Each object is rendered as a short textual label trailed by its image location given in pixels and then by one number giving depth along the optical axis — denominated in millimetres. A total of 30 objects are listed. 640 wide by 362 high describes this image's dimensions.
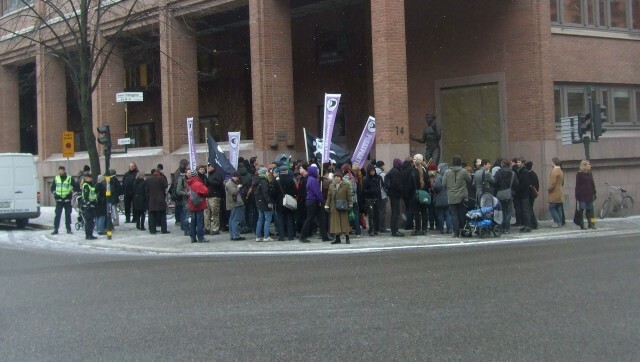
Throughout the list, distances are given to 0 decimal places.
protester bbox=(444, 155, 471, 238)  17969
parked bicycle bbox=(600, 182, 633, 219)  23969
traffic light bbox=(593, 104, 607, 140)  20141
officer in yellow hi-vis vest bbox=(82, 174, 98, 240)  19828
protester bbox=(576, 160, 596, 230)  19812
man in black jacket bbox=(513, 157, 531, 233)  19141
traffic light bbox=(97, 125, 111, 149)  20406
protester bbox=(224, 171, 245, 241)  18125
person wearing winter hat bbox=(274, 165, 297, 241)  17922
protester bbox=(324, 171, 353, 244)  16875
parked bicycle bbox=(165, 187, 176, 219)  25859
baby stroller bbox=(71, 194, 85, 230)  21745
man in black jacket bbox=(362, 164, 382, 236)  18188
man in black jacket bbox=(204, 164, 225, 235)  19203
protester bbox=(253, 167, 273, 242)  17688
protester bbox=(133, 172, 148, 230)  21000
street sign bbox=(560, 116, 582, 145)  20766
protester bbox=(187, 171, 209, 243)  17594
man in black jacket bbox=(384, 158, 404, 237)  18203
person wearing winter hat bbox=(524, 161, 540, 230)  19141
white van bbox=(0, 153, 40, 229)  23656
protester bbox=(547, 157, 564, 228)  19641
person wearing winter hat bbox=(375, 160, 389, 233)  18766
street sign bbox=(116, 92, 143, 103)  21120
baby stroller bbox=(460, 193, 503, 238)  17969
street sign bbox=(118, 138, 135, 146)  21688
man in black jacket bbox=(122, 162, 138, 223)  21891
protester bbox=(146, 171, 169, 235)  19969
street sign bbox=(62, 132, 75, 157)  22891
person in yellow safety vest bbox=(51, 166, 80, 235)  20812
